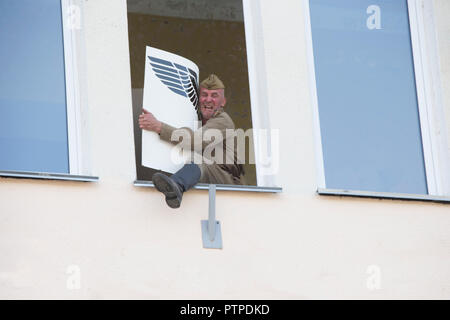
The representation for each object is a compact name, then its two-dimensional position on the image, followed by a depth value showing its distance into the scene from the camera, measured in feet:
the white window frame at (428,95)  47.93
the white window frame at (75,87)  43.24
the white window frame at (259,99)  45.55
